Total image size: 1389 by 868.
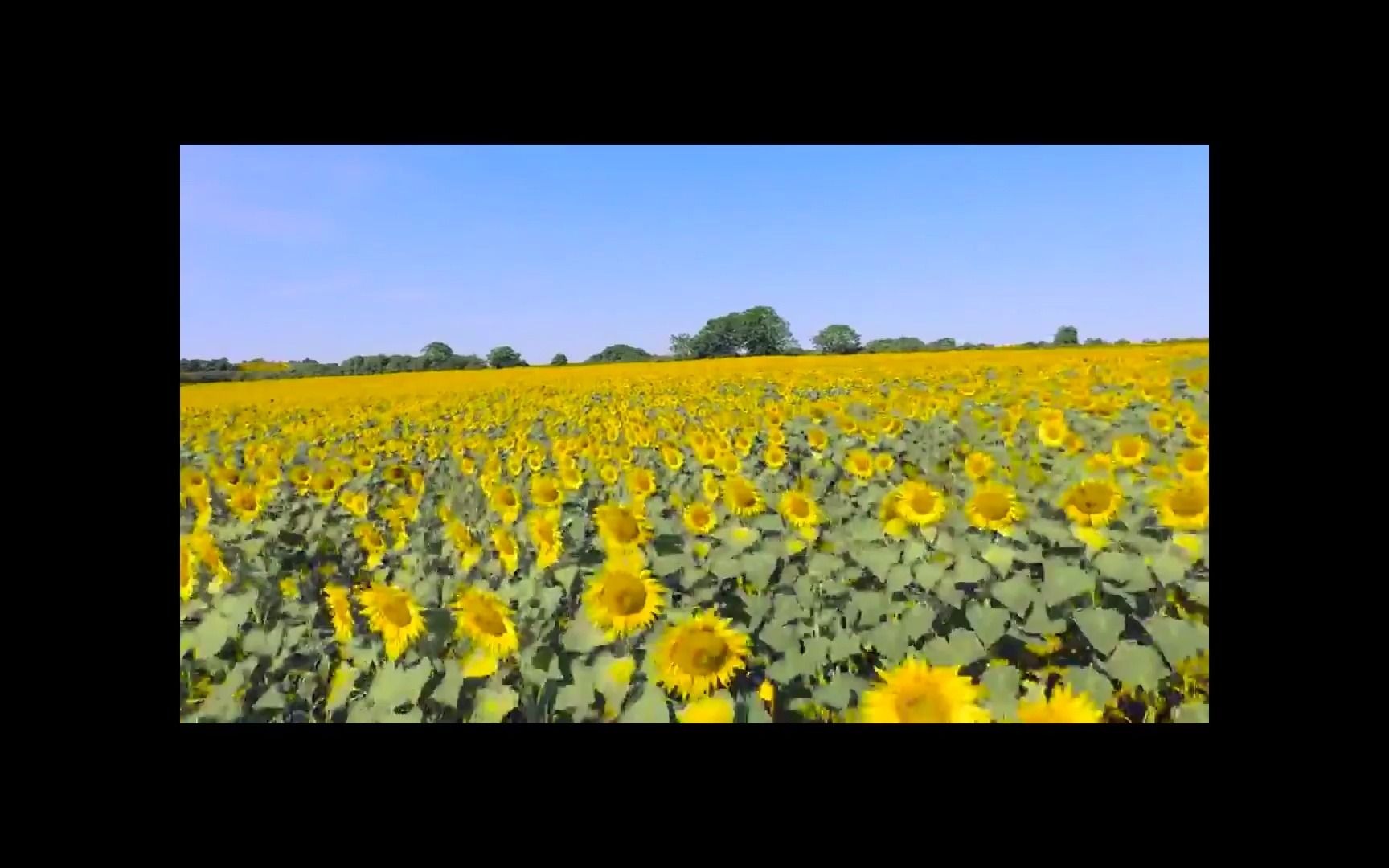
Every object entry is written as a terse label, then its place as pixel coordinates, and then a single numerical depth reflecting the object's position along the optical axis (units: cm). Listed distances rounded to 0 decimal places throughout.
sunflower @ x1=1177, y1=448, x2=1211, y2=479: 325
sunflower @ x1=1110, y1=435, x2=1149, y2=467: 413
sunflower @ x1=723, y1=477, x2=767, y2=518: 405
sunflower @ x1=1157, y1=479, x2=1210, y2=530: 285
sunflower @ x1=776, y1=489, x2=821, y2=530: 349
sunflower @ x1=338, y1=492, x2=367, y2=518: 486
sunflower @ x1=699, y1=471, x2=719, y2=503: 436
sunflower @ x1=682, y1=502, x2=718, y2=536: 369
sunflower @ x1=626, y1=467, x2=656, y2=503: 438
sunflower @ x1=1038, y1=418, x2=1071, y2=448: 498
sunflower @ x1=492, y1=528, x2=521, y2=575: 330
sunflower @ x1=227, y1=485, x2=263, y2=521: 461
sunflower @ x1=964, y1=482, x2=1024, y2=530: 322
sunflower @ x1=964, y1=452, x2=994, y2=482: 450
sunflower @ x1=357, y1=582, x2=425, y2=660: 269
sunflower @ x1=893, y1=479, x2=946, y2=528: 331
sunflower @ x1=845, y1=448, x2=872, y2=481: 499
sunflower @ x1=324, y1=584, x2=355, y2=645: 283
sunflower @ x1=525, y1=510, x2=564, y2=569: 336
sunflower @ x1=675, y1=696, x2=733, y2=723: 205
